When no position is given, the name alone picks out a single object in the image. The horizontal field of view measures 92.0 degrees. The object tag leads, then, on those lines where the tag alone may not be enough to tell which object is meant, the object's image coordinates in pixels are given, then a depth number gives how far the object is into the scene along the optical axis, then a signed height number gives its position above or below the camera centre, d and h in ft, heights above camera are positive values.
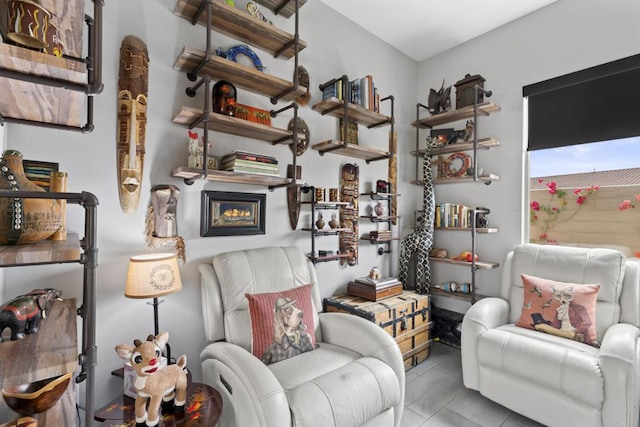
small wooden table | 3.98 -2.70
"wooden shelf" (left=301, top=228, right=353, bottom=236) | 8.08 -0.44
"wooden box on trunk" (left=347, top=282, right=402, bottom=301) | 8.27 -2.11
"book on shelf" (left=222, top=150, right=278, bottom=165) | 6.22 +1.17
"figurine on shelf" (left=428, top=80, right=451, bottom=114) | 10.32 +3.89
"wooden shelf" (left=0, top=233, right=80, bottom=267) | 2.06 -0.30
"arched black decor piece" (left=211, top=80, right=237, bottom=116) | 6.25 +2.35
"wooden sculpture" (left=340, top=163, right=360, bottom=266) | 9.08 +0.07
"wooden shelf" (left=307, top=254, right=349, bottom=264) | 8.07 -1.15
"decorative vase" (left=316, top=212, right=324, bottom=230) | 8.11 -0.23
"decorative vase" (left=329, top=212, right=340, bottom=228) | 8.34 -0.23
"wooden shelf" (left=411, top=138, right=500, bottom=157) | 9.26 +2.18
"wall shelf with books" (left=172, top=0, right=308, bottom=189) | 5.78 +2.91
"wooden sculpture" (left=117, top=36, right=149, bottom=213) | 5.52 +1.65
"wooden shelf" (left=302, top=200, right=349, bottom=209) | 8.11 +0.27
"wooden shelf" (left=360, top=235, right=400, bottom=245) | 9.41 -0.78
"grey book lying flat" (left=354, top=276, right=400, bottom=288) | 8.37 -1.86
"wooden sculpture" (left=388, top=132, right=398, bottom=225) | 10.34 +1.18
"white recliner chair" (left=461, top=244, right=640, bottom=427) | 5.34 -2.64
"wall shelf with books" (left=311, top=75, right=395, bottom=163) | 8.05 +2.89
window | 7.67 +1.66
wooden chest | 7.63 -2.61
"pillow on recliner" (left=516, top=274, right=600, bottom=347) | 6.53 -2.07
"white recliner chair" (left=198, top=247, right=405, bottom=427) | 4.29 -2.53
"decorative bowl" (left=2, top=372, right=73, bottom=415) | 2.82 -1.72
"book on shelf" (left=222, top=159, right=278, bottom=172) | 6.18 +1.03
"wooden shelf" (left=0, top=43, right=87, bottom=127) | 2.16 +1.07
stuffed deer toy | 3.84 -2.13
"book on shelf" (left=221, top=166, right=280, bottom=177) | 6.17 +0.90
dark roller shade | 7.55 +2.94
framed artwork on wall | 6.52 +0.01
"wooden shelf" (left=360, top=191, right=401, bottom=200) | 9.45 +0.62
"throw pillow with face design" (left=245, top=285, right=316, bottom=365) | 5.51 -2.09
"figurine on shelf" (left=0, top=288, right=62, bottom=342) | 2.47 -0.87
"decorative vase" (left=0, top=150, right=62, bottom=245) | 2.51 -0.01
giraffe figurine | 10.14 -0.84
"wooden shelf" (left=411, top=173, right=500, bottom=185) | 9.30 +1.15
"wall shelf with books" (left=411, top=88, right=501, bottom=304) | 9.29 +1.59
